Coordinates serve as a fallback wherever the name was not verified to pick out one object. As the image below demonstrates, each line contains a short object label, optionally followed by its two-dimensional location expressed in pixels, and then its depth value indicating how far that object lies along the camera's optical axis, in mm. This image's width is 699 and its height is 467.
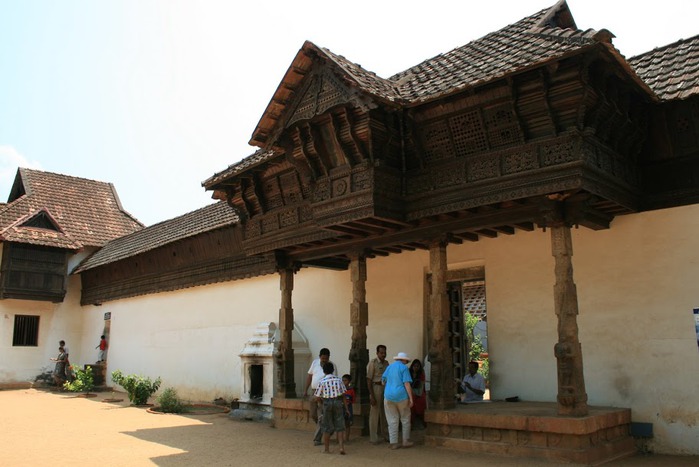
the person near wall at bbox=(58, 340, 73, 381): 21141
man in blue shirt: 8398
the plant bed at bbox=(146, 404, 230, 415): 13688
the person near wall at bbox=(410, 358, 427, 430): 9367
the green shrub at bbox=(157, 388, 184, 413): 13820
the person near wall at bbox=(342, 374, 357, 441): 9125
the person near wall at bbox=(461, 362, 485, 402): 9797
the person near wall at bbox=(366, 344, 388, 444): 9195
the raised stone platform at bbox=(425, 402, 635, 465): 7004
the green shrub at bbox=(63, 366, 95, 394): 19203
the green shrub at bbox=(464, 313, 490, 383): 18688
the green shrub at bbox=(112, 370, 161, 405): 15297
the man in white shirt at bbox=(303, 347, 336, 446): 9133
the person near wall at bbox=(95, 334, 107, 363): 21250
